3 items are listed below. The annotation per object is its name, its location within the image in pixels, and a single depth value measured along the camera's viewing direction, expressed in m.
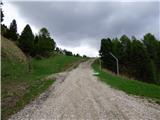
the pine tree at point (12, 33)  34.25
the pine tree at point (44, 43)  35.95
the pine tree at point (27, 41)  31.95
